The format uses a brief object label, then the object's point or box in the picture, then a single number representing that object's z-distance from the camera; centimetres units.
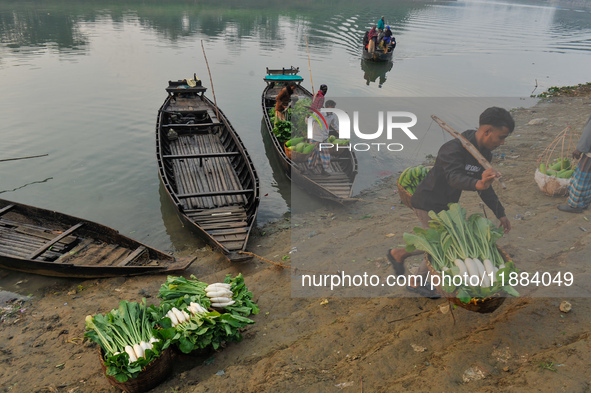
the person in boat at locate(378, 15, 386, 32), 2411
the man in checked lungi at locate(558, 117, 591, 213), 655
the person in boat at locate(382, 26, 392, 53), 2375
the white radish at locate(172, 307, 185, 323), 486
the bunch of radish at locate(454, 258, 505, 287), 399
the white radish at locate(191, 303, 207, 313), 493
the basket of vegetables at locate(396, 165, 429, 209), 488
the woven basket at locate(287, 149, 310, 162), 1028
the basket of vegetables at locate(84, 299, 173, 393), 426
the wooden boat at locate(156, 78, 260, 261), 805
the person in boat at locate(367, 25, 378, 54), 2366
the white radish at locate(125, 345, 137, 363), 430
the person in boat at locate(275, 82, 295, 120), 1199
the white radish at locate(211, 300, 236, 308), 516
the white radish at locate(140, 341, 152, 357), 445
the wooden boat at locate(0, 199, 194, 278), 696
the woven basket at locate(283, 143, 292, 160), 1065
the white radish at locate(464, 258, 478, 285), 401
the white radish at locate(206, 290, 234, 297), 523
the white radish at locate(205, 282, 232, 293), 534
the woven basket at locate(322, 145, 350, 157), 1070
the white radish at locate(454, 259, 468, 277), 403
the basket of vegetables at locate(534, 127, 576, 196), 760
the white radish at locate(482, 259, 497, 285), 400
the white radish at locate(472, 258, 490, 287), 398
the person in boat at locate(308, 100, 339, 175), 1015
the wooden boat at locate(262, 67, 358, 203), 948
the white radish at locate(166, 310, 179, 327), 485
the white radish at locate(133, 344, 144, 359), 436
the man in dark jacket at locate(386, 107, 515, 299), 418
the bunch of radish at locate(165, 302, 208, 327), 486
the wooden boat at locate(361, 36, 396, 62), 2355
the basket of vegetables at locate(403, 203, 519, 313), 395
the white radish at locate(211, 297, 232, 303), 519
